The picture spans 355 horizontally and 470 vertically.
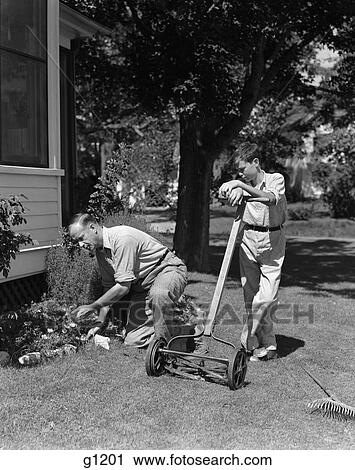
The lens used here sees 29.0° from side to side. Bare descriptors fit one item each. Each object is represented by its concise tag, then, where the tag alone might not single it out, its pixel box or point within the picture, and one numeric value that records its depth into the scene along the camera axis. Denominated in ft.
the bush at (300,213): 84.69
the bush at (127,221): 26.71
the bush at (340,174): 84.83
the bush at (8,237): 19.52
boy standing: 19.79
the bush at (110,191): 28.07
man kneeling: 18.58
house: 25.54
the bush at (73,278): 24.45
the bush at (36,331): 19.90
